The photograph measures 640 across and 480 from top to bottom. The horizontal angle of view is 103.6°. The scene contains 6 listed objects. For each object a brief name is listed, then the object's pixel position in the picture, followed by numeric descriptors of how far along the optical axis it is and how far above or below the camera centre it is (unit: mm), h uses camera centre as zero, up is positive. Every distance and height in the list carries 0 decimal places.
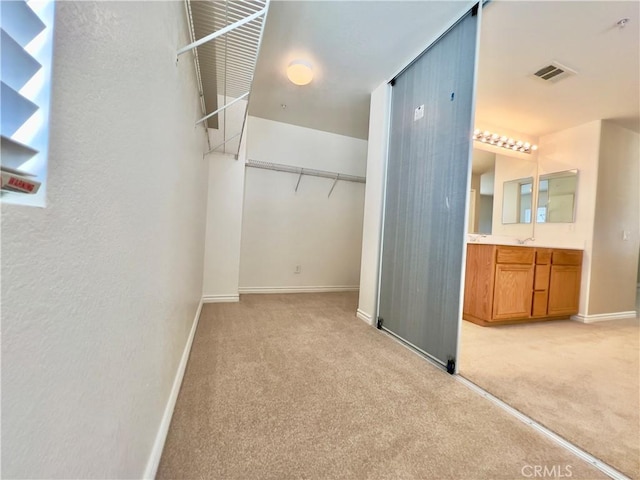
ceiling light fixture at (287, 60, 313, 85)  2178 +1421
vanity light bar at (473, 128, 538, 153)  3179 +1365
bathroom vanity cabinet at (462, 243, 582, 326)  2609 -411
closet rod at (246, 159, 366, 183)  3396 +911
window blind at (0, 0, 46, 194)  263 +145
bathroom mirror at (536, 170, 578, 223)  3186 +672
